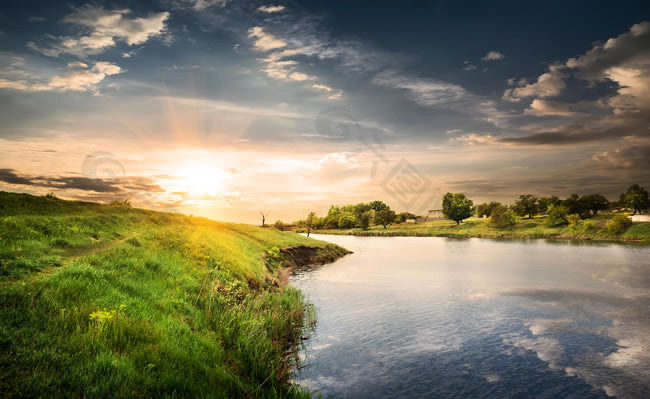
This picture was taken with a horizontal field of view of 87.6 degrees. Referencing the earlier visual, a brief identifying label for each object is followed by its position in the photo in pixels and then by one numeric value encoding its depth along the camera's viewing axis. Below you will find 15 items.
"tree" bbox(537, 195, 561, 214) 139.09
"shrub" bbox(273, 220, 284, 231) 146.50
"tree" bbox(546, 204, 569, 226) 118.12
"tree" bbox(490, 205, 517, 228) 134.75
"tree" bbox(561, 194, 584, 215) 123.50
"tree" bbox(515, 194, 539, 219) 142.38
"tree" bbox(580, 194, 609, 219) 122.31
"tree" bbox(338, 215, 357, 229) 197.44
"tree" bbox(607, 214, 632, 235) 96.38
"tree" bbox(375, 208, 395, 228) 180.38
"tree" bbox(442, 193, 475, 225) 158.62
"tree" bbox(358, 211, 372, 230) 177.00
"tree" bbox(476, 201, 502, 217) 167.00
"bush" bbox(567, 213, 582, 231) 107.92
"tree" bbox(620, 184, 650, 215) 117.81
